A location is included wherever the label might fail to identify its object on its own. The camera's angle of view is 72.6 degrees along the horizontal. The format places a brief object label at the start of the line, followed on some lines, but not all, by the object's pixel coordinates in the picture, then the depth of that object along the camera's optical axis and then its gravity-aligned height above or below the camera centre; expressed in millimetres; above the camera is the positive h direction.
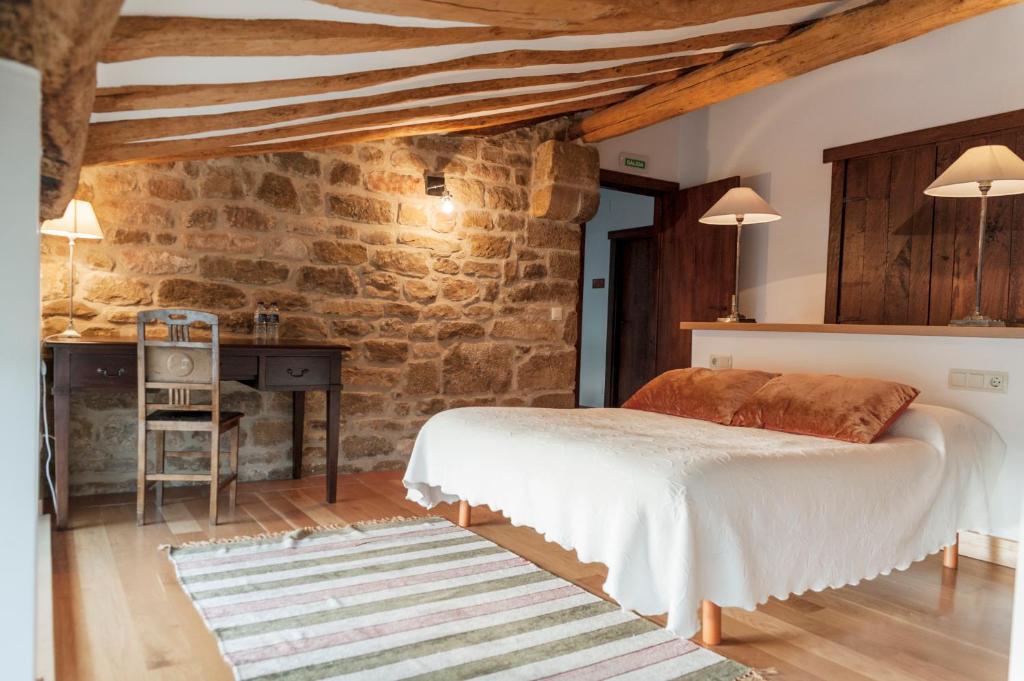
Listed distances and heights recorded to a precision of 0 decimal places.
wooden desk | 3029 -390
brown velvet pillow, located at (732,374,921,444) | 2598 -388
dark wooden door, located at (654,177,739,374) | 5312 +278
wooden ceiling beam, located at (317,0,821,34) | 2066 +1029
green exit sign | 5542 +1114
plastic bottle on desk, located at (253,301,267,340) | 3885 -186
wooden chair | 3086 -401
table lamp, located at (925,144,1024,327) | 3000 +599
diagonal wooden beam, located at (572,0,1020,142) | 3119 +1300
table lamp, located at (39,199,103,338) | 3236 +271
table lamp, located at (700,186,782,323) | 3879 +534
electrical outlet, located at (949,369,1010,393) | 2809 -277
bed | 1899 -604
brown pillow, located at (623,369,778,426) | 3126 -418
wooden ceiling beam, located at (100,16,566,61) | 1594 +660
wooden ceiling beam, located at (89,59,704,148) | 2641 +767
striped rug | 1883 -1011
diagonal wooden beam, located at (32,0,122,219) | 915 +323
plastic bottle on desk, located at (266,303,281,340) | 3893 -185
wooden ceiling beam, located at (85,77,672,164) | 3152 +866
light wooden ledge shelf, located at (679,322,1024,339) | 2785 -92
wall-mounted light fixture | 4605 +693
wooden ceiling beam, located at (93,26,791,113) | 2191 +810
